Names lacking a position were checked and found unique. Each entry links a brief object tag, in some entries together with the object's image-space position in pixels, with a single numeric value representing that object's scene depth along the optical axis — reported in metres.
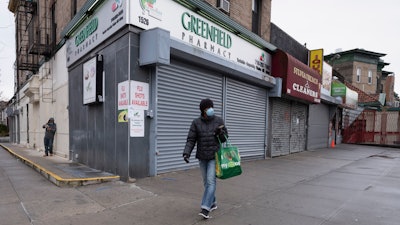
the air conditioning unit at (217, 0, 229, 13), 9.64
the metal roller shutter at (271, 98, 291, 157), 12.40
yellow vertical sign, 15.59
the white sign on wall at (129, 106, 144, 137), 6.36
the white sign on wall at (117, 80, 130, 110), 6.37
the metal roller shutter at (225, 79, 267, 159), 9.76
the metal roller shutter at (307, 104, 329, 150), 16.28
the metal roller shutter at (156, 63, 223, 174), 7.04
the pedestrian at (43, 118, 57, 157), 11.60
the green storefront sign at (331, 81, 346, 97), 18.58
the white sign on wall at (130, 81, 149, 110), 6.37
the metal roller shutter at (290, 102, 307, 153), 14.06
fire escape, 13.33
